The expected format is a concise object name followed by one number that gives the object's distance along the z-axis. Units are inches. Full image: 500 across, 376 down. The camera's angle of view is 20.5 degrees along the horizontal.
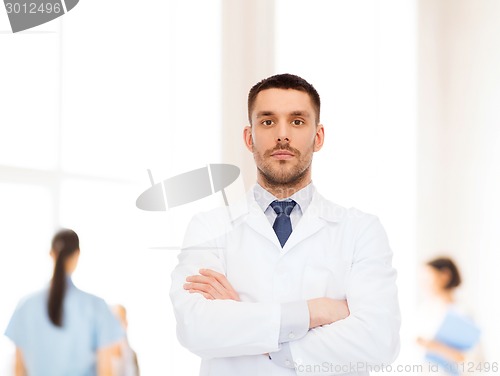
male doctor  106.7
